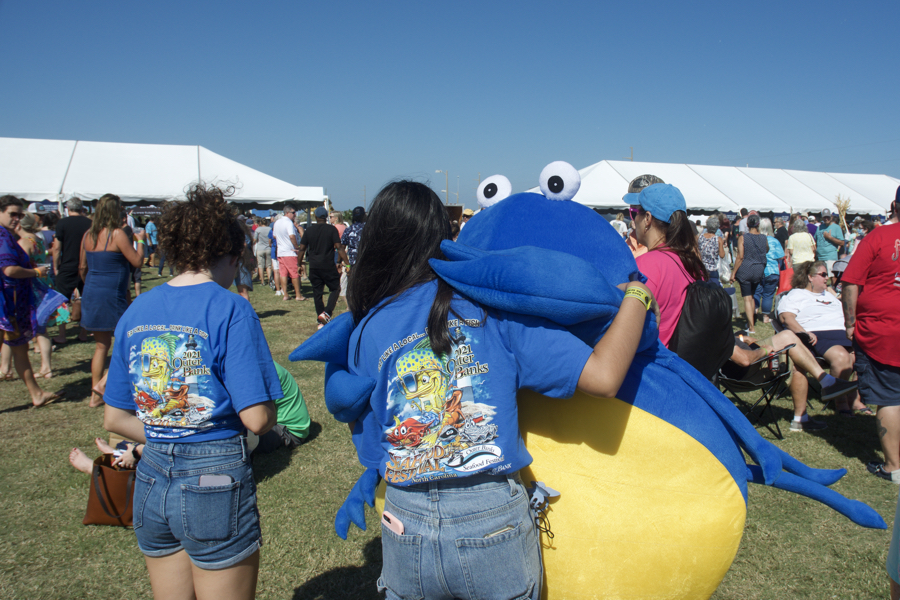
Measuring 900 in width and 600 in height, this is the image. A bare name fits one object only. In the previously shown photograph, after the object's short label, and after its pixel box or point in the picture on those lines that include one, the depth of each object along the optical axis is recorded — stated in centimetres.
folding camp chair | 494
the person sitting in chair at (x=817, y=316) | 537
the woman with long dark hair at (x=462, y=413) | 138
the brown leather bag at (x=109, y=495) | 343
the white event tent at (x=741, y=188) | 2131
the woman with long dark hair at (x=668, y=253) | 271
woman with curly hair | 182
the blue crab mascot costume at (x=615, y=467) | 160
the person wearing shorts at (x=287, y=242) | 1184
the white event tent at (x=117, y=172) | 1680
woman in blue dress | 517
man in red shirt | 382
